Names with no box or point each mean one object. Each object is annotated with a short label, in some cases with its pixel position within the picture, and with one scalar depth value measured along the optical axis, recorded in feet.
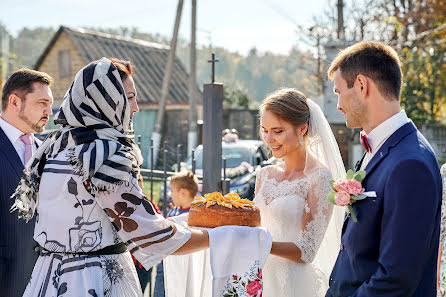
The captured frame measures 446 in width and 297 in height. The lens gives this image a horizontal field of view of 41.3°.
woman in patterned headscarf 8.73
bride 11.85
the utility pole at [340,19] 47.38
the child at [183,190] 18.04
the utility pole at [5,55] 118.94
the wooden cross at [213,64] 17.67
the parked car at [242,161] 35.42
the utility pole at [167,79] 61.67
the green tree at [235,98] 93.81
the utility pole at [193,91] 59.93
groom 7.36
